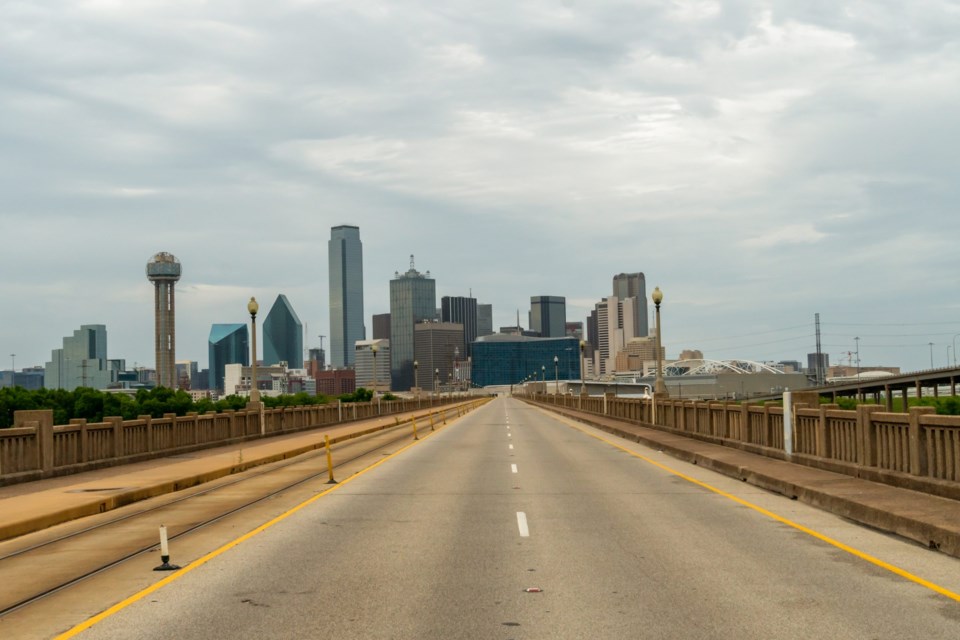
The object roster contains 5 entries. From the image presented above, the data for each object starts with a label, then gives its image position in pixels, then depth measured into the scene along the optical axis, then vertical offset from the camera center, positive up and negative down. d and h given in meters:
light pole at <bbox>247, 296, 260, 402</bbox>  37.75 +0.46
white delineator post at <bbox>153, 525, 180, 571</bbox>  10.49 -2.02
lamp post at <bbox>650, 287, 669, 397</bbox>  37.56 -0.26
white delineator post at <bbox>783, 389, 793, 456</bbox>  21.44 -1.47
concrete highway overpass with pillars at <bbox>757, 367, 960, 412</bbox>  152.50 -4.74
